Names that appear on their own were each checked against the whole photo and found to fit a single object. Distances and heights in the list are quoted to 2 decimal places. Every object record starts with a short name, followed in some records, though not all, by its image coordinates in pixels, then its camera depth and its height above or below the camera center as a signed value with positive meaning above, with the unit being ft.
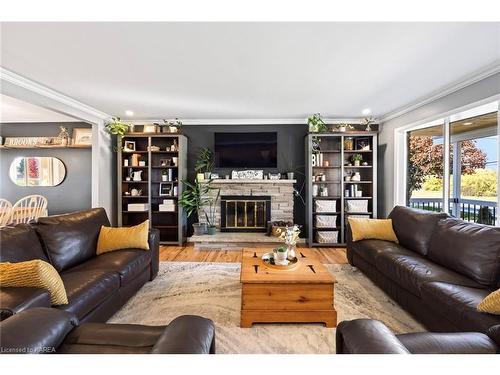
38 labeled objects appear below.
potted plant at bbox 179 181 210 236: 15.03 -0.76
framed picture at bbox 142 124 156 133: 15.47 +3.67
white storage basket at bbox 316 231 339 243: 14.94 -2.98
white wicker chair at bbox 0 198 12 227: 13.24 -1.48
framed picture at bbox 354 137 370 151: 15.38 +2.81
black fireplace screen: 15.75 -1.74
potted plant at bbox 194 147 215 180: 15.74 +1.61
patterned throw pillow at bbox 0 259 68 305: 5.09 -1.87
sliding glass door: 10.21 +1.04
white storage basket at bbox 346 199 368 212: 14.89 -1.16
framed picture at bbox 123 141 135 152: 15.46 +2.59
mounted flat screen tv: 15.72 +2.36
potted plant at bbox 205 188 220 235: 15.61 -1.54
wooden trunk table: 6.75 -3.14
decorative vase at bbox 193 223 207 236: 15.22 -2.56
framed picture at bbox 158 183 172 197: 15.79 -0.20
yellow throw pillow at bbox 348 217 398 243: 10.43 -1.86
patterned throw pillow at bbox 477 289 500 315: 4.79 -2.31
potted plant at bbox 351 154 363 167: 15.02 +1.70
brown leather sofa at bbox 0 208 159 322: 5.08 -2.25
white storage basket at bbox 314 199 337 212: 15.02 -1.14
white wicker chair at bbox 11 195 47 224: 13.96 -1.40
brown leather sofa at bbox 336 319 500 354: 3.37 -2.40
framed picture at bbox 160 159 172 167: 15.79 +1.60
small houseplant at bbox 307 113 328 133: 14.26 +3.67
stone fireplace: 15.67 -1.10
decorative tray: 7.54 -2.42
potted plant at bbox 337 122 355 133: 14.99 +3.69
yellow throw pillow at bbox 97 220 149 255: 8.81 -1.89
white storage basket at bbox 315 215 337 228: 14.98 -2.08
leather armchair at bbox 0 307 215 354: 3.31 -2.19
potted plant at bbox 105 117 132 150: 14.51 +3.55
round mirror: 16.85 +1.09
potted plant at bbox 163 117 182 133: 15.16 +3.79
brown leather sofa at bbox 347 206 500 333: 5.63 -2.44
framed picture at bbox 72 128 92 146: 16.51 +3.42
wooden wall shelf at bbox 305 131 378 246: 14.80 +0.60
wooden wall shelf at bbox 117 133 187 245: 15.24 +0.18
